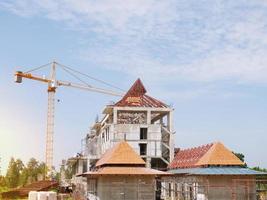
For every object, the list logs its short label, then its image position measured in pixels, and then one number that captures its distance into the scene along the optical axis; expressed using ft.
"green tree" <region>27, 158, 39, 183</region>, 365.24
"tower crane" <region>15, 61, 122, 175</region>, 321.52
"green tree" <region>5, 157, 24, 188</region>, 330.85
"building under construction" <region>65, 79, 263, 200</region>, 133.80
